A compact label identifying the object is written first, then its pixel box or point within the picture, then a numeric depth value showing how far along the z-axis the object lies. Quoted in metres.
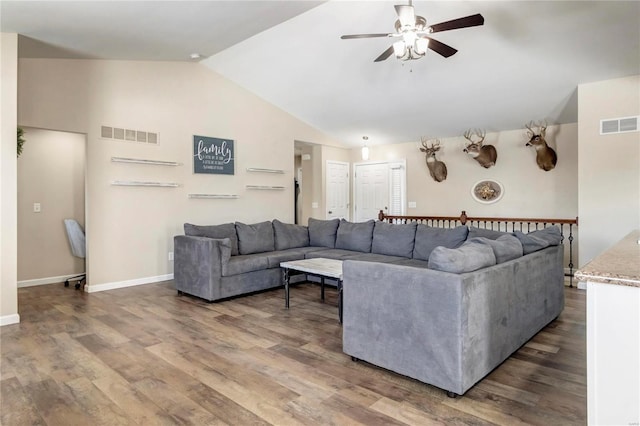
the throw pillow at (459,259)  2.34
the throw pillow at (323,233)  6.10
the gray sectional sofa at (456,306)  2.29
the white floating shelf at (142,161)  5.34
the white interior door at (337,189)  8.72
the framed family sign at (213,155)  6.15
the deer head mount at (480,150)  6.71
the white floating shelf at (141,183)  5.34
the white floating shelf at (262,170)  6.88
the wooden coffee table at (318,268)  3.77
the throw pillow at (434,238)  4.66
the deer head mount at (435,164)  7.58
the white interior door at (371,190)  8.64
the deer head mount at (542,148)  6.20
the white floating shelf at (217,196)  6.13
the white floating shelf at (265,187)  6.90
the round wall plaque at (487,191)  7.04
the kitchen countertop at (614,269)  1.33
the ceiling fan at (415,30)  3.06
